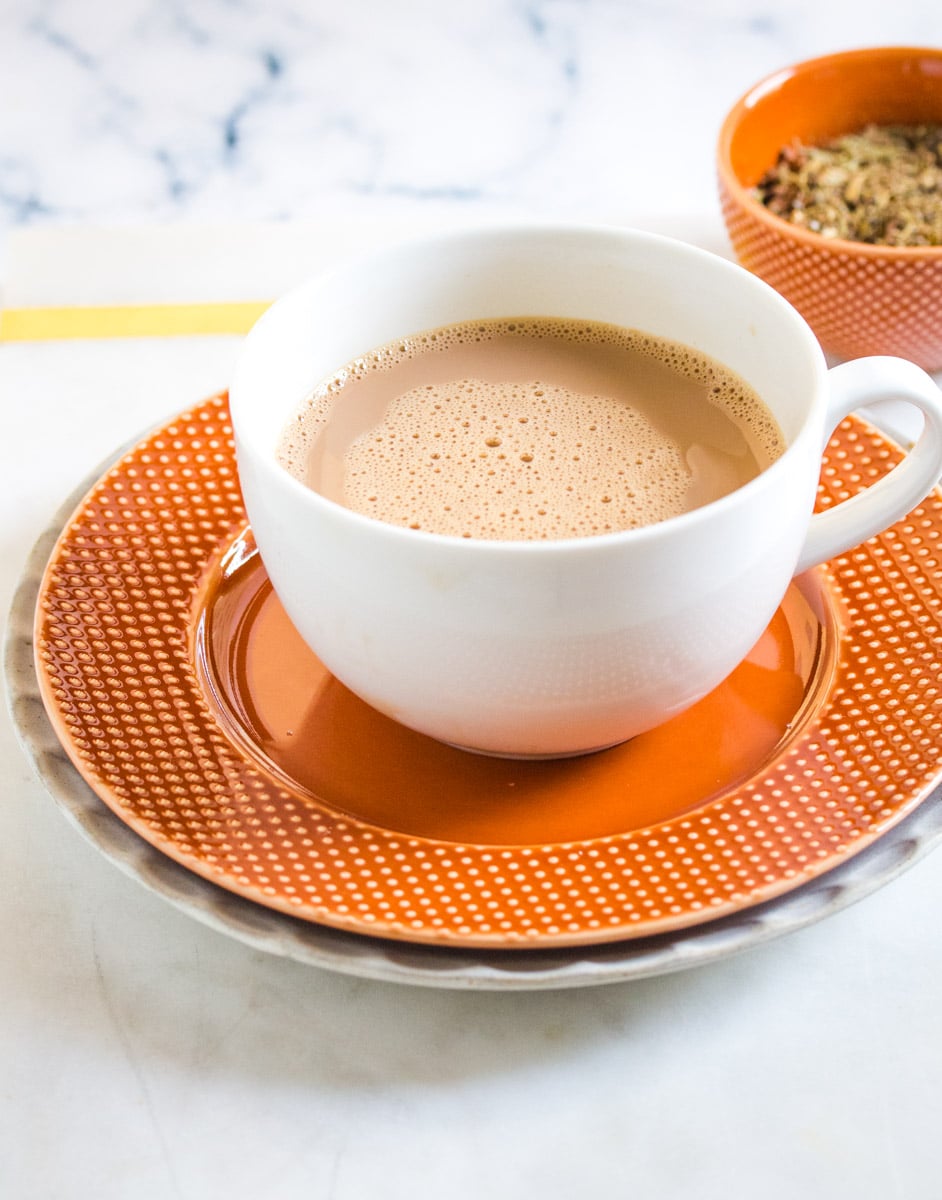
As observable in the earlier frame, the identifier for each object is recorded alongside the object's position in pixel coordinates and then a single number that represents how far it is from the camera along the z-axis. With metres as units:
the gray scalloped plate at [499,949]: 0.39
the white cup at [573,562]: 0.40
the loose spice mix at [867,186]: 0.58
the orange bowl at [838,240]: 0.54
